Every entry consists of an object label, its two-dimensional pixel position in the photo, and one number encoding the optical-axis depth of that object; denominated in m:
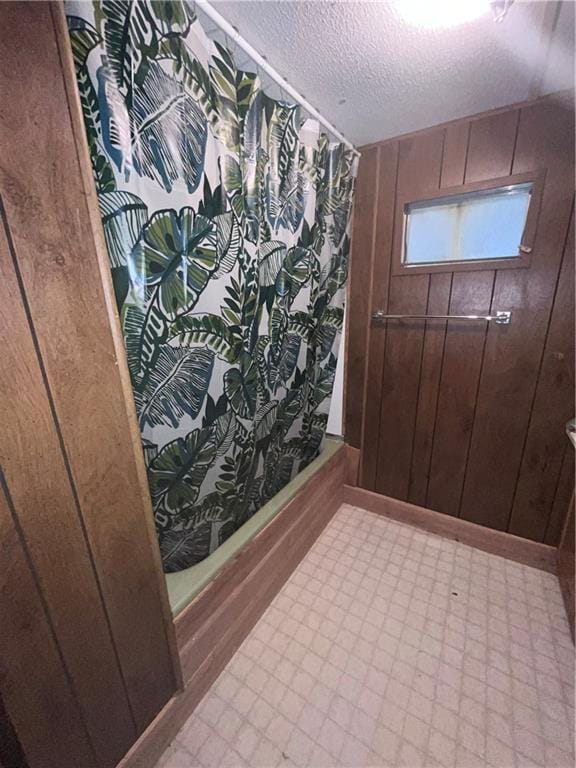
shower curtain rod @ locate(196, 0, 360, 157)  0.80
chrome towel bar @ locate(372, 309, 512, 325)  1.33
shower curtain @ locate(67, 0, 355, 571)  0.69
